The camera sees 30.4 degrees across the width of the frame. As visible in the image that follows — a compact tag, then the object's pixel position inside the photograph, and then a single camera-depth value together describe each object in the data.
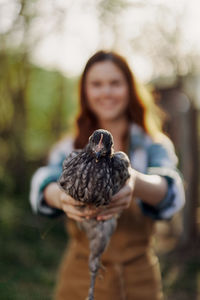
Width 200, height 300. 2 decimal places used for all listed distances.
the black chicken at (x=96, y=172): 1.33
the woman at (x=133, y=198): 1.92
